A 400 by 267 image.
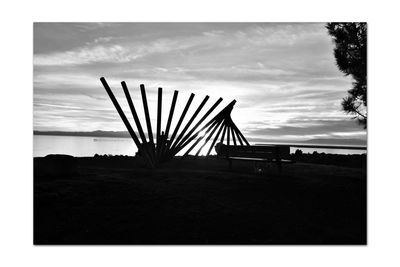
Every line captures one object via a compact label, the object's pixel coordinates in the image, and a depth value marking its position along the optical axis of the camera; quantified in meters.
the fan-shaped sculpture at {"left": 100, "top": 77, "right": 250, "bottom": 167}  11.75
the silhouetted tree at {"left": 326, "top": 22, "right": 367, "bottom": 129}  13.38
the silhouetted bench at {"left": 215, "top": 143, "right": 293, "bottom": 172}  11.15
